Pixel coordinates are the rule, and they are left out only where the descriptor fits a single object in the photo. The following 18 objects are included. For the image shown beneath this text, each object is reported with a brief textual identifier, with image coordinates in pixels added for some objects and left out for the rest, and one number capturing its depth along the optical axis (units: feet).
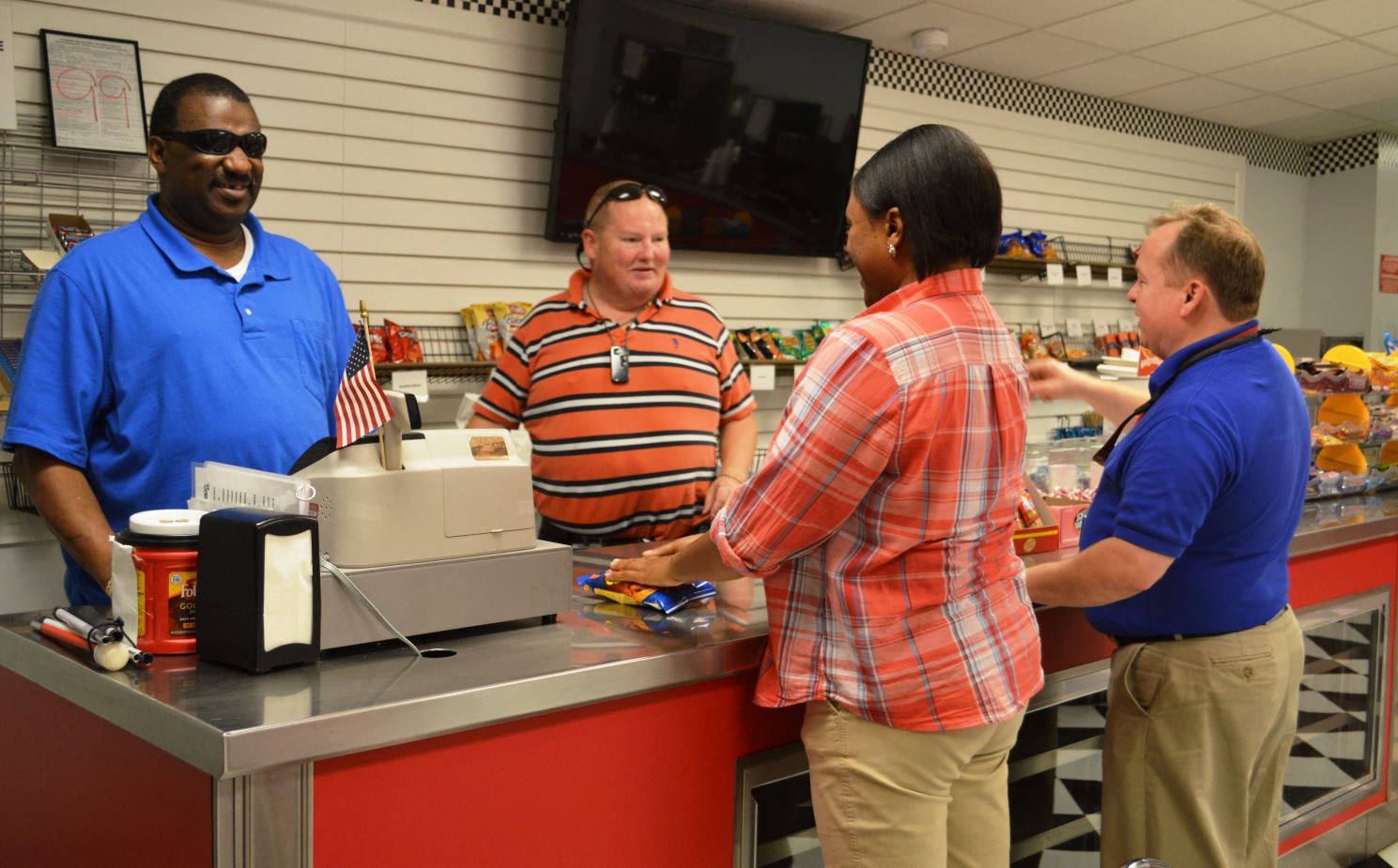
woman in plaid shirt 5.49
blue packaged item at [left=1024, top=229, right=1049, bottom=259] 22.62
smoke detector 19.07
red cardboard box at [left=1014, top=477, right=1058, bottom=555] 9.04
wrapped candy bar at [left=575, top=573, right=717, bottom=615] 7.18
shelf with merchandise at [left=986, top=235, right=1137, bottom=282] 22.47
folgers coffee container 5.53
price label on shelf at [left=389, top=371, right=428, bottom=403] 14.16
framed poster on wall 12.53
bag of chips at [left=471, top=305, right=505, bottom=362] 15.72
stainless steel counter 4.80
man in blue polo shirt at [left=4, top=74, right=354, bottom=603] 7.30
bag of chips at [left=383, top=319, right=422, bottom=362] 14.82
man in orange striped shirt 10.27
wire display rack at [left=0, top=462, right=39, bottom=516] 12.44
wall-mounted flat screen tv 16.38
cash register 5.78
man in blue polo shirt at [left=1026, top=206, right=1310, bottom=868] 7.27
